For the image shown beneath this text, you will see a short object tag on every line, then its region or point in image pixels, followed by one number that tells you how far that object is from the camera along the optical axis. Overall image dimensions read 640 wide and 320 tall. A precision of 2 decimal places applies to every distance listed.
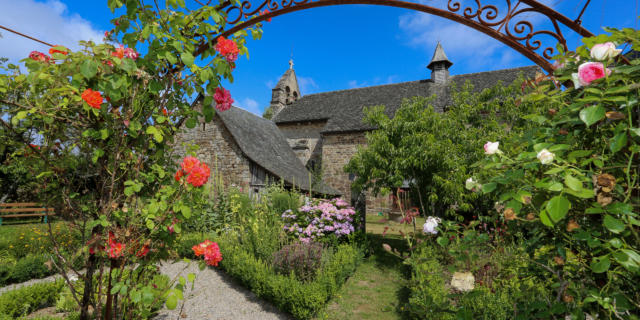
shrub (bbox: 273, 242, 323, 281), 5.22
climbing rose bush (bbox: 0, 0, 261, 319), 1.59
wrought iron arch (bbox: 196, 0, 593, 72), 1.97
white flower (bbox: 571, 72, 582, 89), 1.14
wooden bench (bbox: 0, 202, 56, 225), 11.71
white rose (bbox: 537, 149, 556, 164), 0.99
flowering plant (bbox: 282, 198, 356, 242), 6.66
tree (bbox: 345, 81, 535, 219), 6.93
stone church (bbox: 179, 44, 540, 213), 11.20
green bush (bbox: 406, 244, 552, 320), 2.32
